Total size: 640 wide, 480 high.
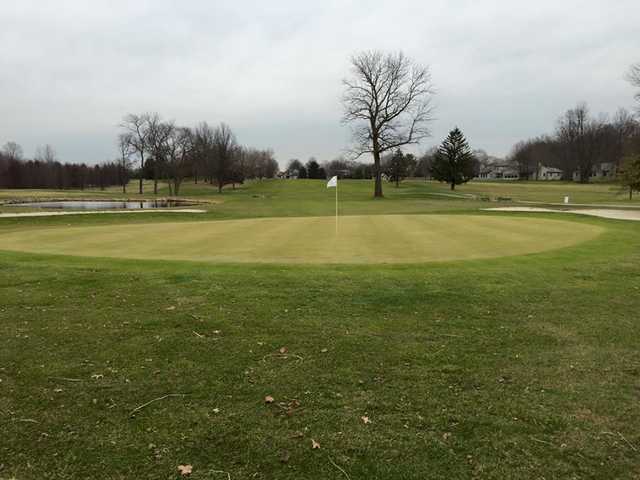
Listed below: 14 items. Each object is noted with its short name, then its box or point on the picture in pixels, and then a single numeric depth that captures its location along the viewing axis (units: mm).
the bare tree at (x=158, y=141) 82875
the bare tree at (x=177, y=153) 80438
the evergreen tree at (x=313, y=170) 131625
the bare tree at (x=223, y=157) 85625
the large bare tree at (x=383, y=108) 53656
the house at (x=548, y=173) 162800
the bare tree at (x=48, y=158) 118450
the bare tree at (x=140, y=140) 84750
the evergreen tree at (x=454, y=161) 73062
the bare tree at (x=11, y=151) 116688
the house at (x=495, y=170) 174625
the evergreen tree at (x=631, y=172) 38316
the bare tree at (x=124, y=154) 87250
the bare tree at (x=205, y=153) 88312
